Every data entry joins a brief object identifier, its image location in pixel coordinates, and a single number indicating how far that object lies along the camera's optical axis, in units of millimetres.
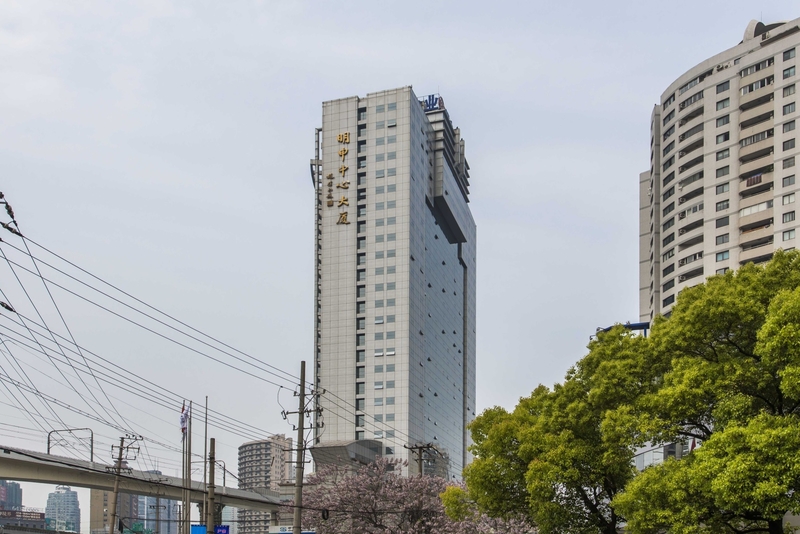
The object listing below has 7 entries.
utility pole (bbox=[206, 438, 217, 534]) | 38284
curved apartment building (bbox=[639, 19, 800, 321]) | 90250
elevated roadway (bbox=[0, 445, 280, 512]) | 58594
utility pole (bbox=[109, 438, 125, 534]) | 58188
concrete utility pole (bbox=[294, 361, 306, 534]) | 37125
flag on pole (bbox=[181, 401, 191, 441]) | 55062
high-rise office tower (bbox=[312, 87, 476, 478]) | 127500
